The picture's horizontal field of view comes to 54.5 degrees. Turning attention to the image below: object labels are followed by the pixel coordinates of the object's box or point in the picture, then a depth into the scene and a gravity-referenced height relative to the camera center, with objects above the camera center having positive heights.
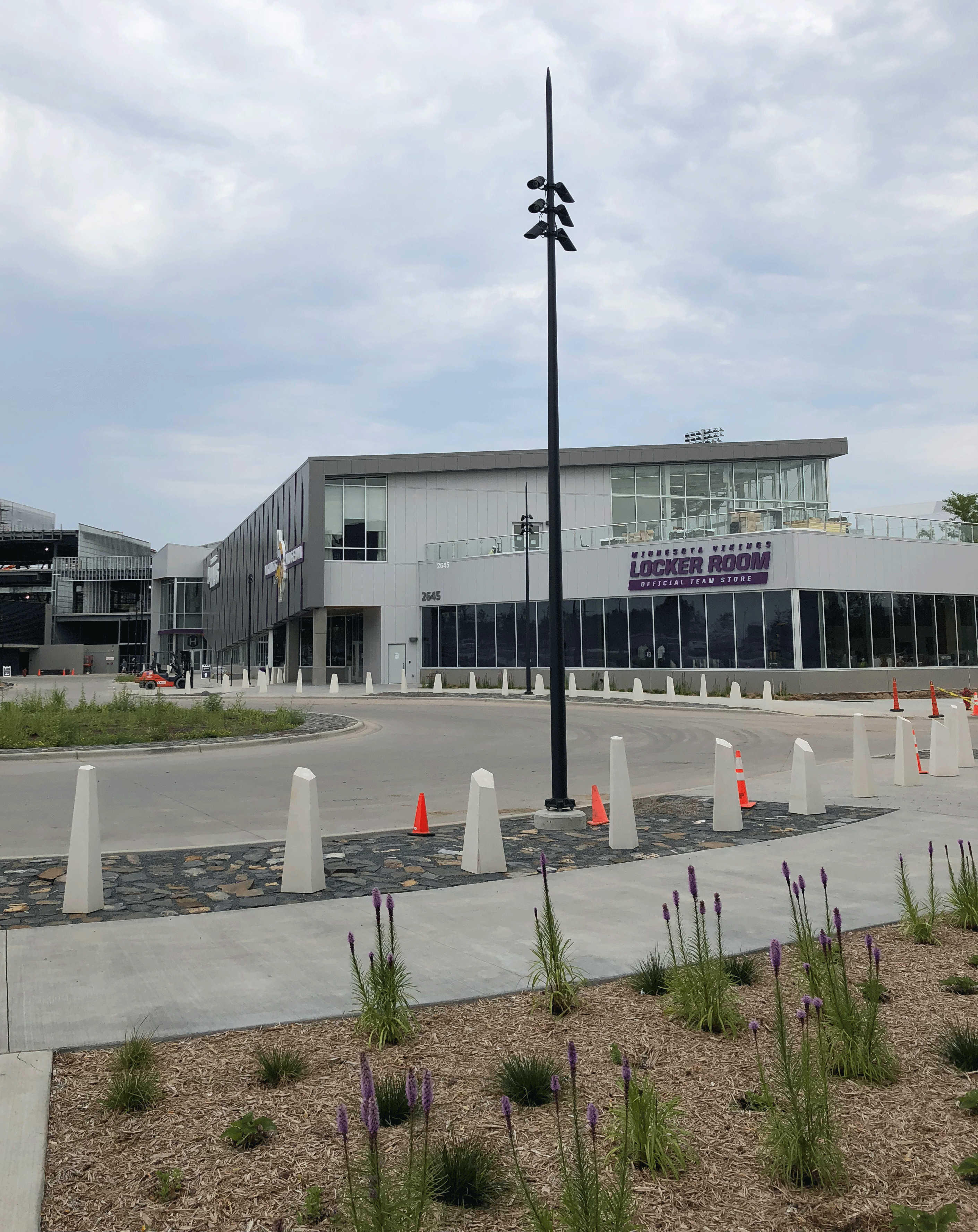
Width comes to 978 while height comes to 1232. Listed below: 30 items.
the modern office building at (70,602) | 97.88 +8.42
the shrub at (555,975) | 4.50 -1.46
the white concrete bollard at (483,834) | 7.73 -1.31
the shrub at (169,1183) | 2.94 -1.58
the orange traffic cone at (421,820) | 9.44 -1.44
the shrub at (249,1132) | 3.25 -1.57
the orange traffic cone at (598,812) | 10.04 -1.48
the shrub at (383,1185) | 2.30 -1.41
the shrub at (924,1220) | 2.58 -1.52
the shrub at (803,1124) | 2.96 -1.47
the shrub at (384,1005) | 4.15 -1.47
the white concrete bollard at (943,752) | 13.06 -1.16
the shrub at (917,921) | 5.48 -1.48
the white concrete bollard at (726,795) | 9.38 -1.23
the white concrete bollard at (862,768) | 11.44 -1.18
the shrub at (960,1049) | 3.80 -1.56
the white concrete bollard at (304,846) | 7.07 -1.27
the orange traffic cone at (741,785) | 10.23 -1.31
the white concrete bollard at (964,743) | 13.73 -1.10
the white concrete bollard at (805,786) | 10.27 -1.25
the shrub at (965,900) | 5.81 -1.43
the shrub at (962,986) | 4.71 -1.59
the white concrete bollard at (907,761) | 12.24 -1.19
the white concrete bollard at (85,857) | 6.56 -1.24
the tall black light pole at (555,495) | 10.05 +1.92
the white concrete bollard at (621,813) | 8.65 -1.28
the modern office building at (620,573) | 34.94 +4.34
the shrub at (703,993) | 4.26 -1.47
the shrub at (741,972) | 4.91 -1.56
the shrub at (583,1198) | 2.43 -1.42
